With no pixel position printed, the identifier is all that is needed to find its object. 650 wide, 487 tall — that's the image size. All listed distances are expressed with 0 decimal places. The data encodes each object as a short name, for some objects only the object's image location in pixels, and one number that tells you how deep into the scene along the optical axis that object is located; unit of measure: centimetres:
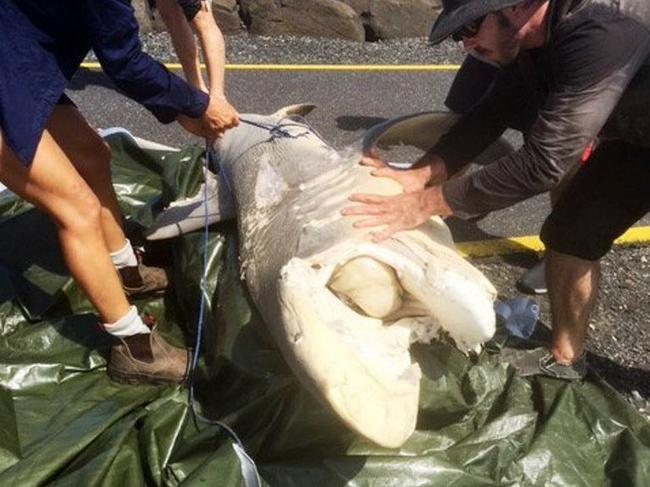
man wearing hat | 234
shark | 202
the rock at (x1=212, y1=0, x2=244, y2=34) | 848
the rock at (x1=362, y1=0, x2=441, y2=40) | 862
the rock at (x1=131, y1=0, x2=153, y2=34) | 831
